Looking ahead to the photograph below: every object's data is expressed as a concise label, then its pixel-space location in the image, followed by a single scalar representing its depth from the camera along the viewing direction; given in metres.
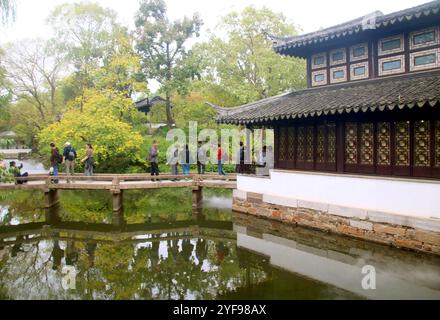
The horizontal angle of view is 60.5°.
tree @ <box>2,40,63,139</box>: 30.30
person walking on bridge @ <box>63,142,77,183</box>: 15.78
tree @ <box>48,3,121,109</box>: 28.28
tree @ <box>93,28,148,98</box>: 24.02
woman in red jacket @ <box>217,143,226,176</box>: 15.64
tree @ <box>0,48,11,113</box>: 21.59
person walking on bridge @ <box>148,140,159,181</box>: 15.23
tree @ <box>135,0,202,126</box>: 26.70
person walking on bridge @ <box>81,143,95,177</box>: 16.35
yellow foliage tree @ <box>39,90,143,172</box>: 20.61
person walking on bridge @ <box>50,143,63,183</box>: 15.02
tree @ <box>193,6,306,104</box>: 24.19
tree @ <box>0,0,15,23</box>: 7.99
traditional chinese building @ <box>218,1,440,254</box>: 8.73
